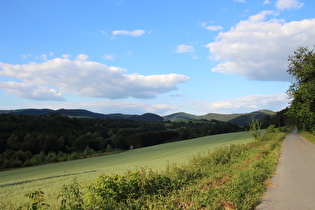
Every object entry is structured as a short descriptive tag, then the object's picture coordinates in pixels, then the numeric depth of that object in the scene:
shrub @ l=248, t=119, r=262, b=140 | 25.19
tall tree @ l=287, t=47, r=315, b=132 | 23.82
